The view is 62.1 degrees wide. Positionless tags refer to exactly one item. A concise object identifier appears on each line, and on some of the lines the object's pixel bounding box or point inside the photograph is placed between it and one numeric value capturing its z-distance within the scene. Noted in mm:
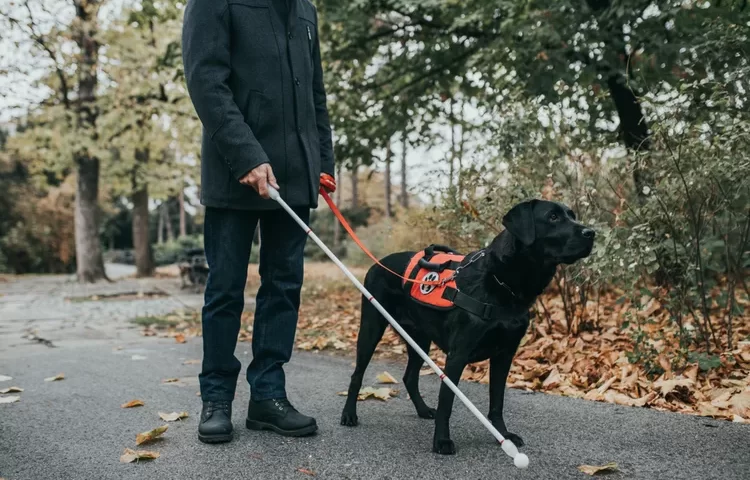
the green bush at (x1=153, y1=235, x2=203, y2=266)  37394
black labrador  2688
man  2848
